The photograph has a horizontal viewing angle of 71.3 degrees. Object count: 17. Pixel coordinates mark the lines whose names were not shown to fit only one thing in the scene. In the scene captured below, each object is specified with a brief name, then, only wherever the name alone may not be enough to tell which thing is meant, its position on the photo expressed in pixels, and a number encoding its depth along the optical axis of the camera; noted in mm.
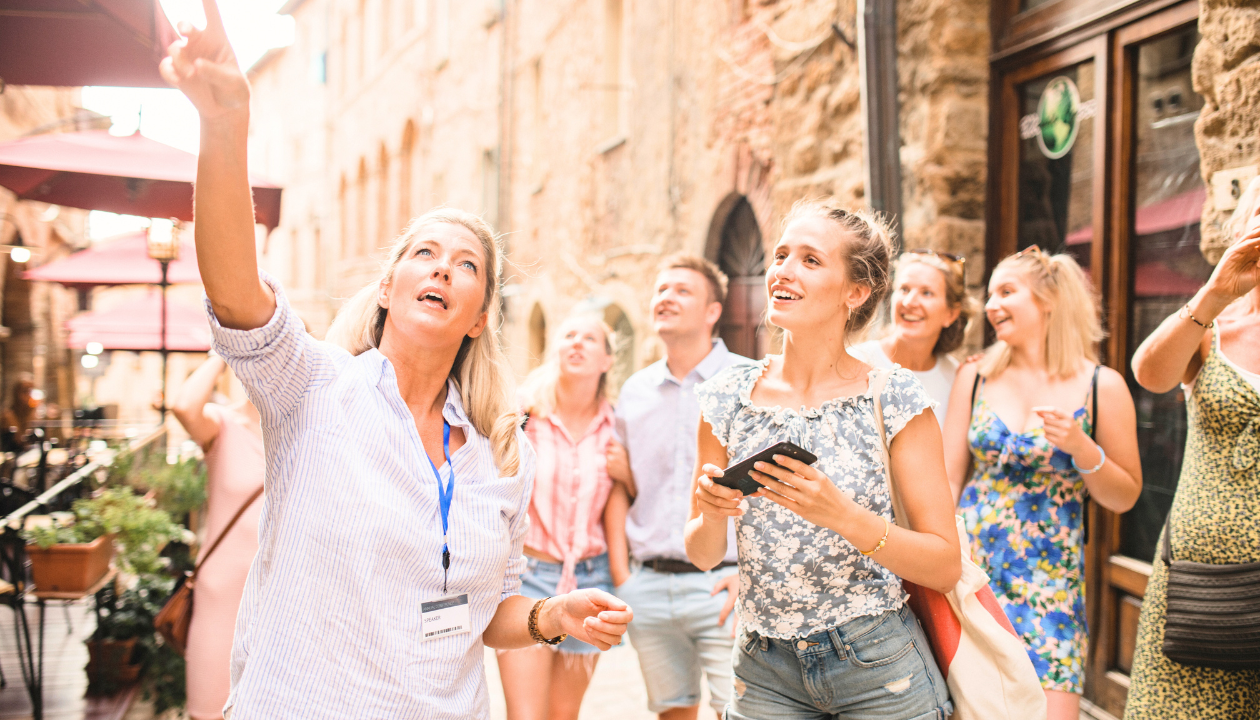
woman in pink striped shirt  3002
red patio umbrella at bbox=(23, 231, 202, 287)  7375
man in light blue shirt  3082
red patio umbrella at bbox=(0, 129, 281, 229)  4020
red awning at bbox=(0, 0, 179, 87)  2969
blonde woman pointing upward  1360
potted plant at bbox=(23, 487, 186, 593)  4152
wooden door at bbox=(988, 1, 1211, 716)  3541
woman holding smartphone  1854
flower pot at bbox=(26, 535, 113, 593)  4137
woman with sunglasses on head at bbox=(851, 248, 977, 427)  3072
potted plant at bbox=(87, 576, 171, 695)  4457
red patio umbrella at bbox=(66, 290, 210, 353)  8477
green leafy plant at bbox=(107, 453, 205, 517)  5301
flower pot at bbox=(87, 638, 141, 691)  4445
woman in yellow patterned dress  2158
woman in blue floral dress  2580
